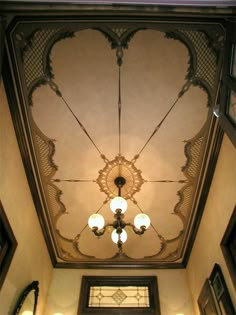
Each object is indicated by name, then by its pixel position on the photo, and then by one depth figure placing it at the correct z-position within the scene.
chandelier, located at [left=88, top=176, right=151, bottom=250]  3.02
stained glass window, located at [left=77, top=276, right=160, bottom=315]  4.62
